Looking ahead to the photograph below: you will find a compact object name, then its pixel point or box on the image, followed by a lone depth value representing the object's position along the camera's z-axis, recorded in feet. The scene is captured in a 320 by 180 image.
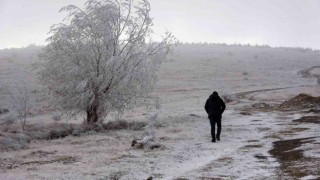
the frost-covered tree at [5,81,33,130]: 68.28
